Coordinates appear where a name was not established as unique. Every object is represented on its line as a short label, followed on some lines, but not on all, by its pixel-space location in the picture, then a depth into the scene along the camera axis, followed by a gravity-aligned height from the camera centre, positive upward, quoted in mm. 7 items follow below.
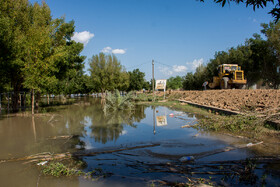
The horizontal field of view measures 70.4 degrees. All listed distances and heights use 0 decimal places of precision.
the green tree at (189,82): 47062 +3045
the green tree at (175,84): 81969 +4600
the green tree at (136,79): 55000 +4405
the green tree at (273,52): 24656 +5356
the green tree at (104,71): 34112 +4290
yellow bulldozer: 18539 +1529
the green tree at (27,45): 12867 +3455
